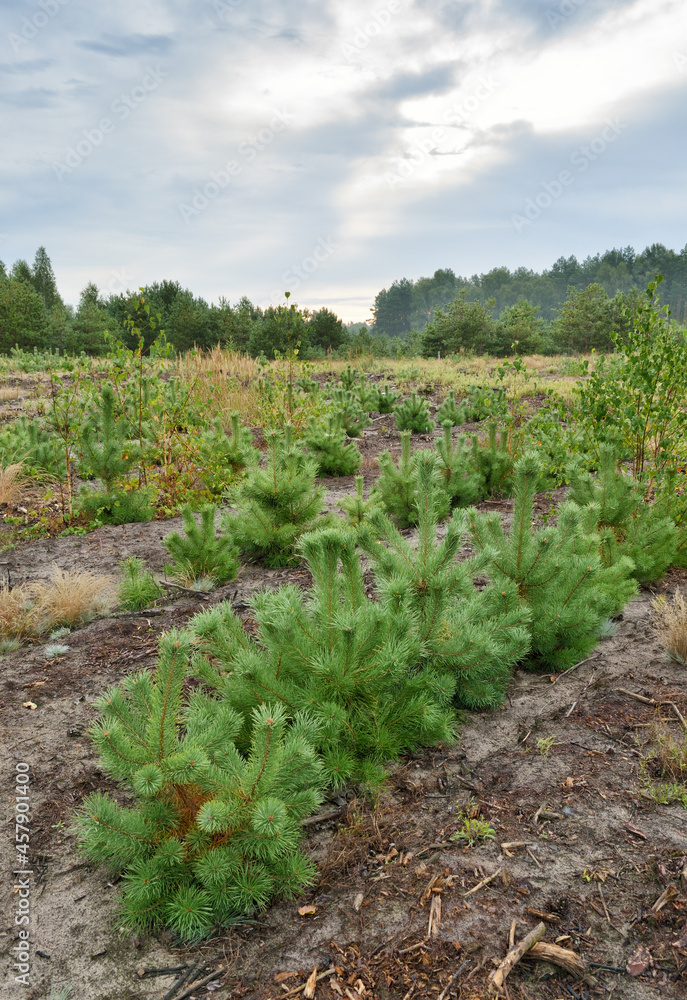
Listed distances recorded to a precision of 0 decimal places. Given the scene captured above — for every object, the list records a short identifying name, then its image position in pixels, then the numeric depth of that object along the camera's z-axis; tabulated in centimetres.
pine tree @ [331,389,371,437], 1015
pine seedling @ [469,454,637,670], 315
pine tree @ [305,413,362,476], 805
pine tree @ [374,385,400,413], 1288
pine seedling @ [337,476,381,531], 478
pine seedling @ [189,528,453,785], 232
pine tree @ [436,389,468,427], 1030
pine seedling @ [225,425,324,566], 489
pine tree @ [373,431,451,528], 568
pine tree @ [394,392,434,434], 1059
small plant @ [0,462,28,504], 700
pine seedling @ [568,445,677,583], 418
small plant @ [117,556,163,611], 441
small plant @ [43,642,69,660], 369
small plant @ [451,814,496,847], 218
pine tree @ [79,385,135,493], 629
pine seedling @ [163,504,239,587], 462
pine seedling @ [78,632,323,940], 185
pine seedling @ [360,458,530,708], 267
